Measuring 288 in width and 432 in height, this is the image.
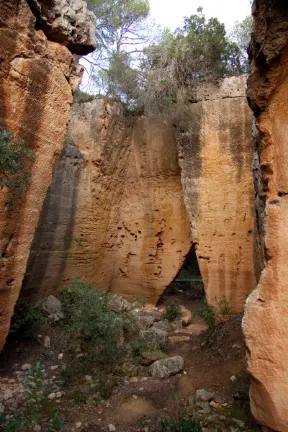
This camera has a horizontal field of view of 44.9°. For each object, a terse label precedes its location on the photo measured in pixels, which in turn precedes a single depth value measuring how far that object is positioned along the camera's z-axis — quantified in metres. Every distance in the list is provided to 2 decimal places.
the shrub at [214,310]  6.49
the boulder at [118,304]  7.44
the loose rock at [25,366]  4.69
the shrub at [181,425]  3.06
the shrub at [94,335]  4.73
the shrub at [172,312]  7.95
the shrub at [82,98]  8.27
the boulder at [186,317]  7.95
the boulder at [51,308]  6.04
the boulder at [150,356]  5.04
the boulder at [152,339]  5.49
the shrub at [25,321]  5.32
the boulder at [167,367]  4.70
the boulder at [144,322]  6.84
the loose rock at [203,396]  3.89
